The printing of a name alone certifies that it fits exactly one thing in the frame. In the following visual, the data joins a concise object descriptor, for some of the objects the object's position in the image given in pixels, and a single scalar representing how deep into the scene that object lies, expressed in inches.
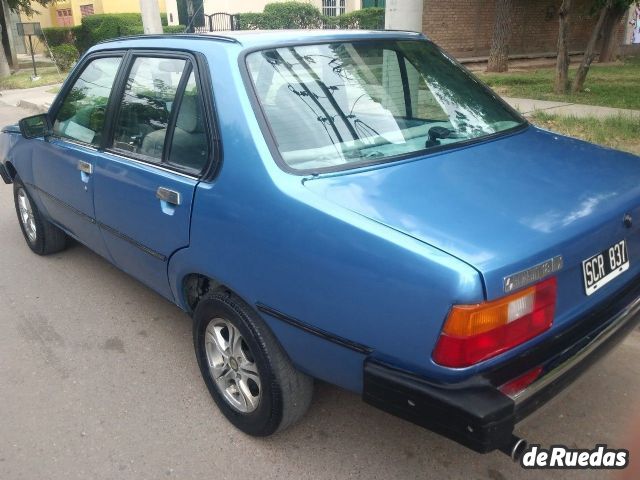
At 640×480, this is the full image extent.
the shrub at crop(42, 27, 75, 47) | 1103.6
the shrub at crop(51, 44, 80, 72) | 835.0
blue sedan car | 75.6
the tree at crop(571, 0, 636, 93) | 381.4
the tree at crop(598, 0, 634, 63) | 690.0
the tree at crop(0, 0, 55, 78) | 844.0
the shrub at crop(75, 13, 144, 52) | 964.0
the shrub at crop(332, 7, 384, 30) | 824.3
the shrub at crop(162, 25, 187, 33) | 829.8
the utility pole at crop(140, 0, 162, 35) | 449.7
